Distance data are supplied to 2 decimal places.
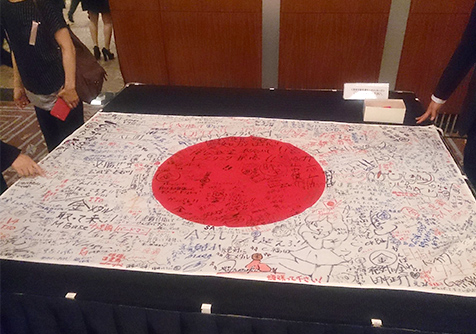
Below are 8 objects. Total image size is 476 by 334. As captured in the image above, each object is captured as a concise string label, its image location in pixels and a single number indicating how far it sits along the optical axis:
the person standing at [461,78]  1.47
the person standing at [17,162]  1.38
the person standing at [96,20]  4.37
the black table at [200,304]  0.93
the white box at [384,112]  1.72
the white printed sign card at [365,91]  1.86
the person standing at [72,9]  5.22
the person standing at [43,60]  1.69
